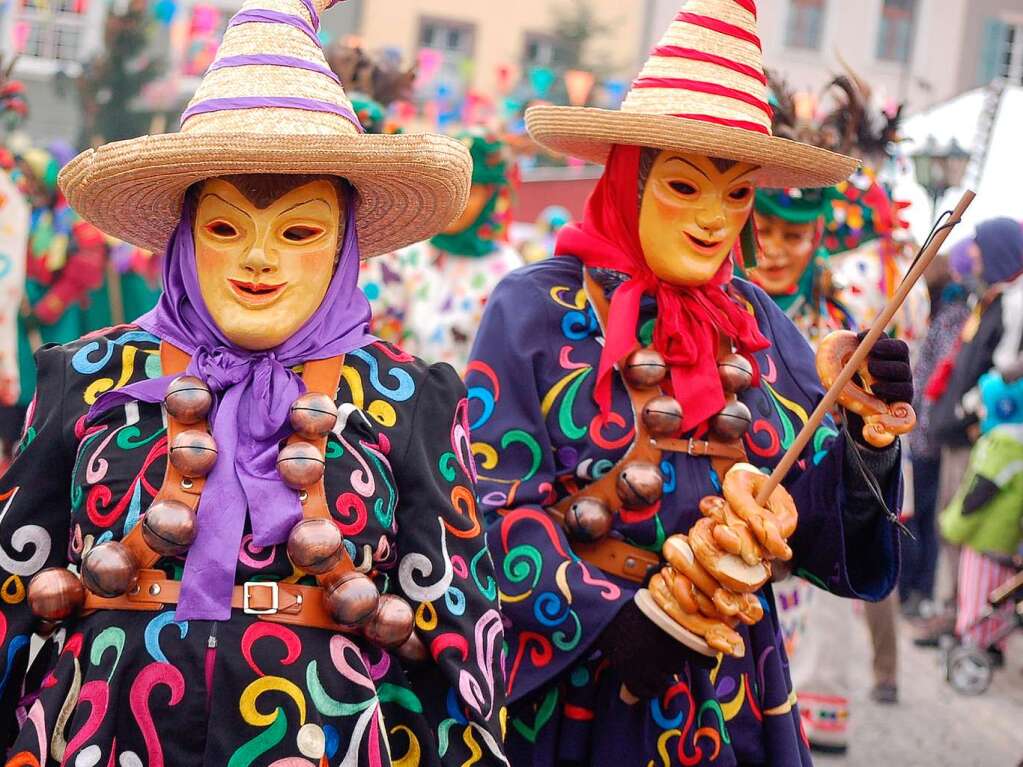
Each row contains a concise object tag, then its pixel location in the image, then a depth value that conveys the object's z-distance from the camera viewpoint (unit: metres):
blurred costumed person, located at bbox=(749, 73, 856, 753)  5.91
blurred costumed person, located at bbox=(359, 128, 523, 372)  7.57
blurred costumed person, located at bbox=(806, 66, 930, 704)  6.64
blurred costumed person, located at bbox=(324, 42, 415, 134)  7.59
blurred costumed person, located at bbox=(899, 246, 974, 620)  9.73
